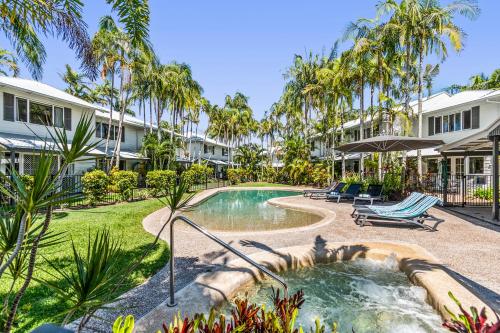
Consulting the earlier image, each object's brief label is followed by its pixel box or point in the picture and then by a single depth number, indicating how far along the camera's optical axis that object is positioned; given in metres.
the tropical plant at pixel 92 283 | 1.74
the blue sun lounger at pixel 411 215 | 9.06
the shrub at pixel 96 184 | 14.12
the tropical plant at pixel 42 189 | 1.58
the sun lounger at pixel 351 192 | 15.90
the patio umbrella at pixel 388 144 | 13.13
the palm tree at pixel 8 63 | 20.10
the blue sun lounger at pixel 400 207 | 10.22
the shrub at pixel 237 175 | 34.31
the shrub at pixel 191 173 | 26.03
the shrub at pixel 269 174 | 35.88
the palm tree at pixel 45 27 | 3.76
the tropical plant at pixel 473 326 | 2.27
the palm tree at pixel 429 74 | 35.98
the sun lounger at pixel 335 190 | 16.94
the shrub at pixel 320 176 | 27.11
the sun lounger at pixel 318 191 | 17.62
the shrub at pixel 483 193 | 15.99
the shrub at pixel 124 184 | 16.08
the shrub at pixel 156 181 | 18.48
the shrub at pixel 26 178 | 12.21
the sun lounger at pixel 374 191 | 14.98
